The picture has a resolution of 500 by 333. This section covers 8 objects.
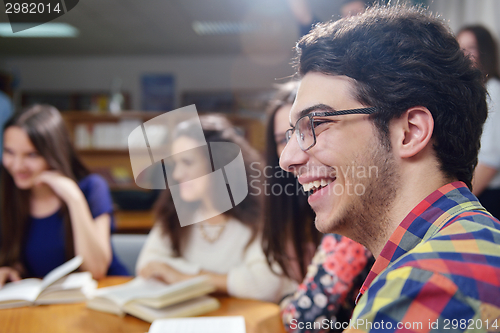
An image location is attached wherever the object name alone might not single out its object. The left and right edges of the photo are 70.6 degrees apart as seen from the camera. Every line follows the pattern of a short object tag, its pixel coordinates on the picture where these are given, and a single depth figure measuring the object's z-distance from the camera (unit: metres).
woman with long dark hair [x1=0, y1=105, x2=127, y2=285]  1.55
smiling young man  0.60
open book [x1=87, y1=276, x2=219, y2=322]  0.96
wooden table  0.92
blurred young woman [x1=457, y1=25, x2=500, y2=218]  1.42
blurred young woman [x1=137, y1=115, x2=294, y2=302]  1.44
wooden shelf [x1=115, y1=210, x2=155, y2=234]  3.63
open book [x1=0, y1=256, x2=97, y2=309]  1.08
